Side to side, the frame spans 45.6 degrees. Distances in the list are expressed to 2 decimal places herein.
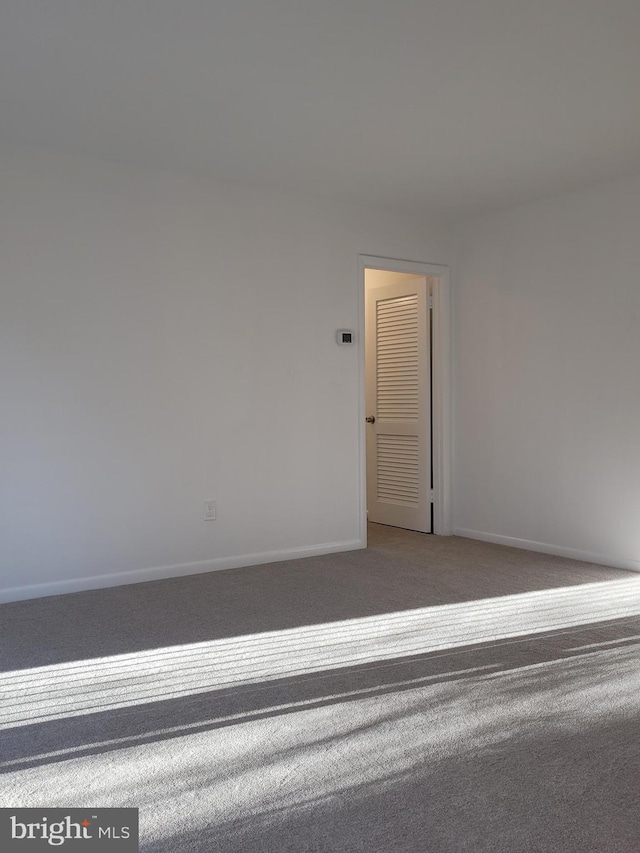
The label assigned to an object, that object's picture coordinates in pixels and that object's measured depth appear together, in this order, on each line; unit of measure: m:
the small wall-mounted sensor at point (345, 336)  5.48
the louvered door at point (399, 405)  6.21
